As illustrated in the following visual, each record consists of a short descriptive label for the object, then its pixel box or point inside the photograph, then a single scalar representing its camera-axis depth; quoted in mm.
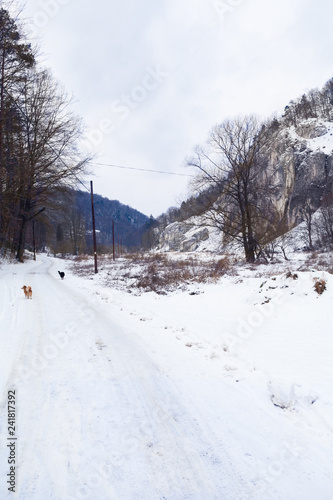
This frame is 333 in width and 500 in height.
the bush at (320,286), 6355
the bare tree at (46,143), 18516
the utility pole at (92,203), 21578
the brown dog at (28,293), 8912
